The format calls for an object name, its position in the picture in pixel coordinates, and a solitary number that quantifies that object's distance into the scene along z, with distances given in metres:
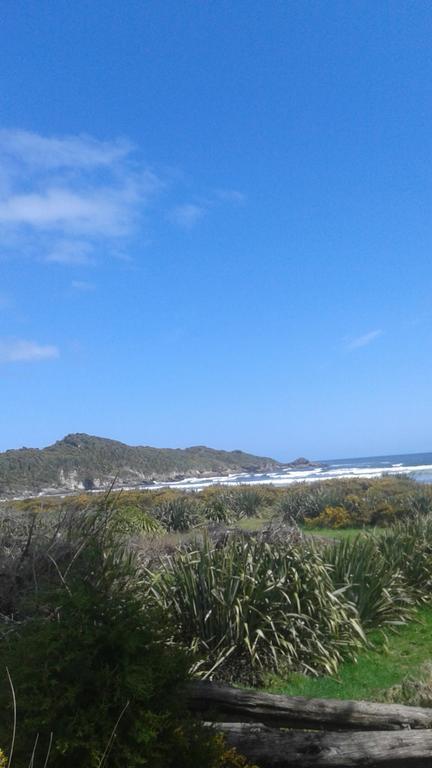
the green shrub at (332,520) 19.27
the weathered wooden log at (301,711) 4.98
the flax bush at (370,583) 9.21
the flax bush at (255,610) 7.56
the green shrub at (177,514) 20.16
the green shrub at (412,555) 10.62
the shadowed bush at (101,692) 3.89
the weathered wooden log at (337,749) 4.50
